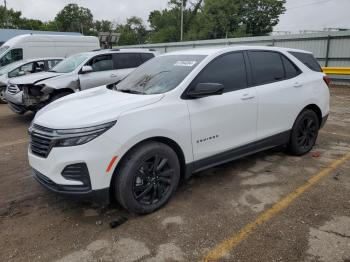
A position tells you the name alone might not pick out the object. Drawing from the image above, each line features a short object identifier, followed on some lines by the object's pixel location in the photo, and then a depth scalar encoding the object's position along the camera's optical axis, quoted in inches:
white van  575.8
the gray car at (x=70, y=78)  306.5
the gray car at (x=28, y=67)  449.1
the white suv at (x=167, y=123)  118.3
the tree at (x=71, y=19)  3004.4
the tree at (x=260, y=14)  1926.7
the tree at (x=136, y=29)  3097.9
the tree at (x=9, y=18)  2225.9
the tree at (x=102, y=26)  3275.1
